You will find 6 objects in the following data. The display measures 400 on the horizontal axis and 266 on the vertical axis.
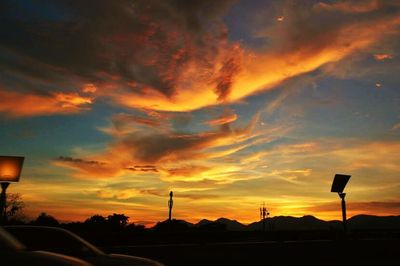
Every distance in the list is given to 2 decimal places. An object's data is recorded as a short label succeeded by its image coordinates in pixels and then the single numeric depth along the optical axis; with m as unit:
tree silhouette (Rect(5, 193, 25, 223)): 53.32
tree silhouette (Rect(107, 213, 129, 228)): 83.32
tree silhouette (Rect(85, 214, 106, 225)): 78.57
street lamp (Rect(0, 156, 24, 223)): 17.73
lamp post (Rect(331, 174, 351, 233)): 21.47
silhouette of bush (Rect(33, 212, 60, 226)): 53.56
